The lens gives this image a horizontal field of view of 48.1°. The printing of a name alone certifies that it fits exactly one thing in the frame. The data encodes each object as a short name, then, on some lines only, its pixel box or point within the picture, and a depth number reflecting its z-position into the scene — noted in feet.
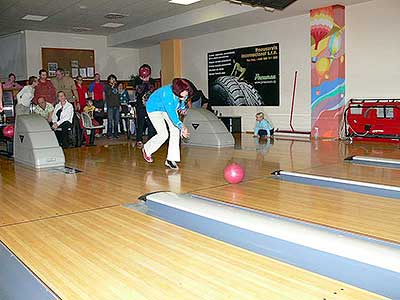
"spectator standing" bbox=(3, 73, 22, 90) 33.47
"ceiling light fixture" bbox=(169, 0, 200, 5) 28.15
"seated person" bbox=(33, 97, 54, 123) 26.40
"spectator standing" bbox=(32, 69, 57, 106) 28.22
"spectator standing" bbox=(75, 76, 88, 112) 32.96
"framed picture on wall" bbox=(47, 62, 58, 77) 38.47
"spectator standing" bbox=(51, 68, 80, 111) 31.71
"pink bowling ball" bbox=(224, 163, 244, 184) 14.35
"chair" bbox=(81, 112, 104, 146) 27.08
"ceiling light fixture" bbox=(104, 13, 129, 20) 31.99
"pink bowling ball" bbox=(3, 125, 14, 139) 22.63
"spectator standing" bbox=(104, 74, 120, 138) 32.91
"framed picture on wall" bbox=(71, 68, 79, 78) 39.83
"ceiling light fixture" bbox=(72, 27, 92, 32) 36.97
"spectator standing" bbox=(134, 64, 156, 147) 23.36
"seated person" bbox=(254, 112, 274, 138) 30.14
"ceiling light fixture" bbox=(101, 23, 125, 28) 35.91
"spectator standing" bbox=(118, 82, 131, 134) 34.40
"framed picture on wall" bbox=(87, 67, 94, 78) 40.79
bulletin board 38.47
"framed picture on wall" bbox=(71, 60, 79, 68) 39.79
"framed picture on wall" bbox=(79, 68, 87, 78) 40.28
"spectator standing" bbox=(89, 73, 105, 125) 33.58
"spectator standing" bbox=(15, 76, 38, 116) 28.53
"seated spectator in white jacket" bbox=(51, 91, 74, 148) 24.32
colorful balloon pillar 27.50
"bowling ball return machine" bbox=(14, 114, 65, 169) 18.58
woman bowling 16.37
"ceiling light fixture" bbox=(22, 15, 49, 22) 32.01
